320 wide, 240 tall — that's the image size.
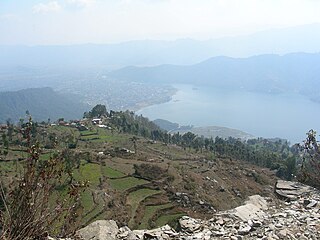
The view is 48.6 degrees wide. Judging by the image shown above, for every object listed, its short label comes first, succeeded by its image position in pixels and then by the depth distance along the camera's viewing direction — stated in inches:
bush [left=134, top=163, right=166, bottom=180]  1653.5
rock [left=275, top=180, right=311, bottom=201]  388.8
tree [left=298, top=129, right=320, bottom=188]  340.8
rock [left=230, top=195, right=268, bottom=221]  294.0
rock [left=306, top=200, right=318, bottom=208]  306.0
